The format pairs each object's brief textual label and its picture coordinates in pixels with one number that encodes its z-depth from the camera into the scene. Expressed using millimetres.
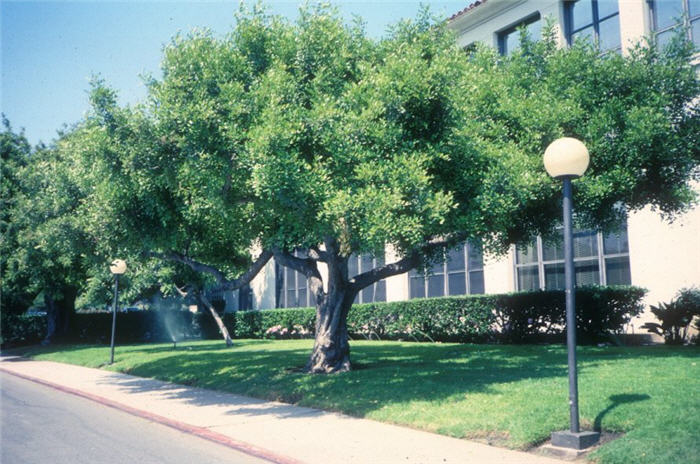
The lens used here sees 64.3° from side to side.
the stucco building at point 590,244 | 16344
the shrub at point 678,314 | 14780
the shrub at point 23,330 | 30781
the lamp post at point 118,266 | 18453
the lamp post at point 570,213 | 6758
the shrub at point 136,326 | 34531
